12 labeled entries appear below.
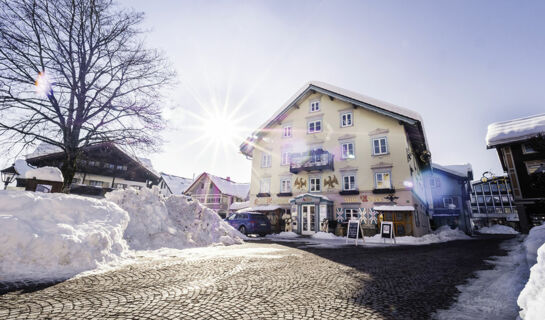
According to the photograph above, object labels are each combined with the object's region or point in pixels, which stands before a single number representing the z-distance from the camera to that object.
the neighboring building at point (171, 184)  45.56
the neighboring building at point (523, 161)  21.12
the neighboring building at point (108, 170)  23.70
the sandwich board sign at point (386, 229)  13.55
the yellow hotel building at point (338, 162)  18.78
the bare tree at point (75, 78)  9.53
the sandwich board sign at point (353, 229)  12.61
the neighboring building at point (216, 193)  35.88
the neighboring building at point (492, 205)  52.96
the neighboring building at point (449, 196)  28.97
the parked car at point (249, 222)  17.70
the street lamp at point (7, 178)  13.76
